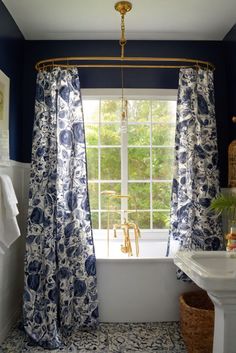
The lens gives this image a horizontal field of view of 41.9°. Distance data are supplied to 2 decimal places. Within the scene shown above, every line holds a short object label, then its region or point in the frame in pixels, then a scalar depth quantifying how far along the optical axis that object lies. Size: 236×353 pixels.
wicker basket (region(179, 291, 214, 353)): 2.12
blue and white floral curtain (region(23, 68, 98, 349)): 2.42
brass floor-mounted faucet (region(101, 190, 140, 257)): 3.04
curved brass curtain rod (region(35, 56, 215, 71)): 2.81
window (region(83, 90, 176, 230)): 3.29
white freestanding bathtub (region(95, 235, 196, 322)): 2.57
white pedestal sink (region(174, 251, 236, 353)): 1.36
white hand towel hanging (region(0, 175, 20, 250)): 2.03
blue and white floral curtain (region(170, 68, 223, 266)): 2.60
